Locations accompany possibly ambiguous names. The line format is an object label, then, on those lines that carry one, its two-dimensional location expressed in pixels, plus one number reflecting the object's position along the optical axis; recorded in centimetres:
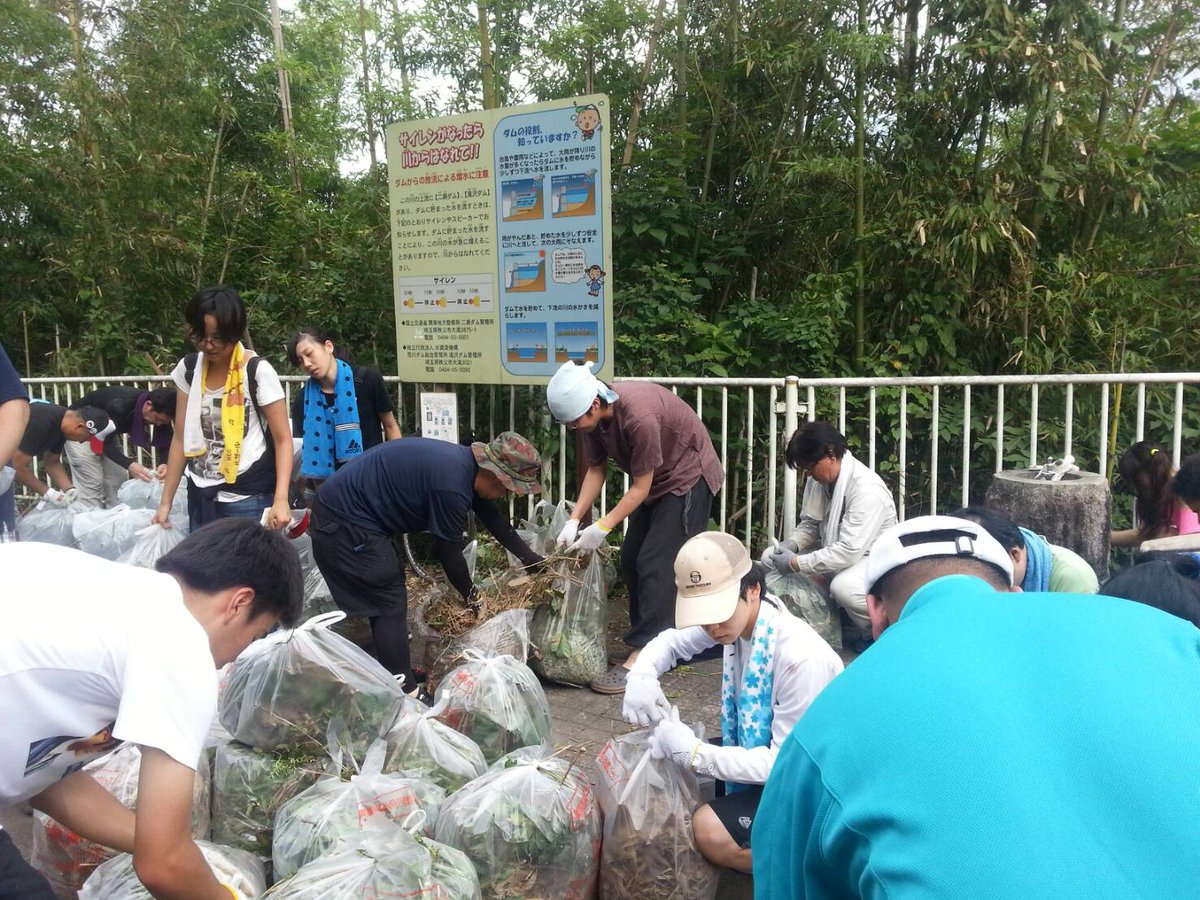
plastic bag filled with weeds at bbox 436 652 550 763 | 287
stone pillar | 343
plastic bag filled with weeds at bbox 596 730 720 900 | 235
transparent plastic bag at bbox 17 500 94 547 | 496
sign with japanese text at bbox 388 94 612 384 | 429
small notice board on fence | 489
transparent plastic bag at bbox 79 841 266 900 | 197
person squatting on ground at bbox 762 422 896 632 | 378
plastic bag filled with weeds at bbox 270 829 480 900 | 188
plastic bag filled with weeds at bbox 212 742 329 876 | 247
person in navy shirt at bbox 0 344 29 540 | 291
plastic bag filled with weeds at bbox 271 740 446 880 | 214
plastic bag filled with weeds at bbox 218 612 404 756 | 262
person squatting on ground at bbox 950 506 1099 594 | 250
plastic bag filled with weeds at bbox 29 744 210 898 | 231
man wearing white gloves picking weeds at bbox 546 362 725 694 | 374
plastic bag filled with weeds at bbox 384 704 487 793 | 259
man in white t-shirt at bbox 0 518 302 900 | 142
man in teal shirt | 78
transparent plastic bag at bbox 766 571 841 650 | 390
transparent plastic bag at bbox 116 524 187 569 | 409
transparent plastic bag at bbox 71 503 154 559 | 452
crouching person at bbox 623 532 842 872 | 230
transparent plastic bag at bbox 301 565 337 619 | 412
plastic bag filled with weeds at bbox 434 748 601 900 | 222
